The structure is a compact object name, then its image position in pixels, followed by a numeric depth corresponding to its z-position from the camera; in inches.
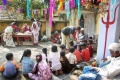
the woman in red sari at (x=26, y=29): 457.0
